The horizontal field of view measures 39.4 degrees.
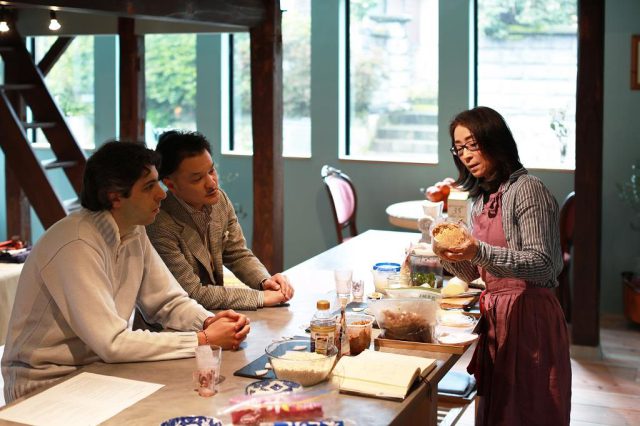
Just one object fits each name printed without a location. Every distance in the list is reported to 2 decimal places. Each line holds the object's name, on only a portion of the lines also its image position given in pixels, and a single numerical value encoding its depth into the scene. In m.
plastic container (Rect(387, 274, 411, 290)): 3.25
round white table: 5.89
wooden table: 2.13
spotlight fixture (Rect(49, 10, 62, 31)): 5.29
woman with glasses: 2.96
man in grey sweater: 2.47
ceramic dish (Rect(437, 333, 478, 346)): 2.70
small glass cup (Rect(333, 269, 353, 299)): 3.18
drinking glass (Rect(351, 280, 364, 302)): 3.26
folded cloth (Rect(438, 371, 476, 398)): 3.60
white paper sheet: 2.11
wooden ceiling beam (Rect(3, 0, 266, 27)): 4.20
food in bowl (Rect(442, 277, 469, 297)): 3.35
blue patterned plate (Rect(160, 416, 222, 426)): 2.01
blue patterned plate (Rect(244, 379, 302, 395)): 2.22
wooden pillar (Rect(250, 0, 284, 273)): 5.37
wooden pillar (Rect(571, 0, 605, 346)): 5.27
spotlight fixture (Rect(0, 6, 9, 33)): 5.31
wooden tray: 2.66
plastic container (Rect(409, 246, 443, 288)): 3.33
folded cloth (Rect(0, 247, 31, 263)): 5.21
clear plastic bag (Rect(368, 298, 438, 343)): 2.68
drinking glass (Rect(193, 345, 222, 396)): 2.25
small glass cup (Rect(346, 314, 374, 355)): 2.61
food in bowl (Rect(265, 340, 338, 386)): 2.31
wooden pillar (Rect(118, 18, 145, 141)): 6.93
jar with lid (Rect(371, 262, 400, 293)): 3.39
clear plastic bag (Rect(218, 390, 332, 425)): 1.97
